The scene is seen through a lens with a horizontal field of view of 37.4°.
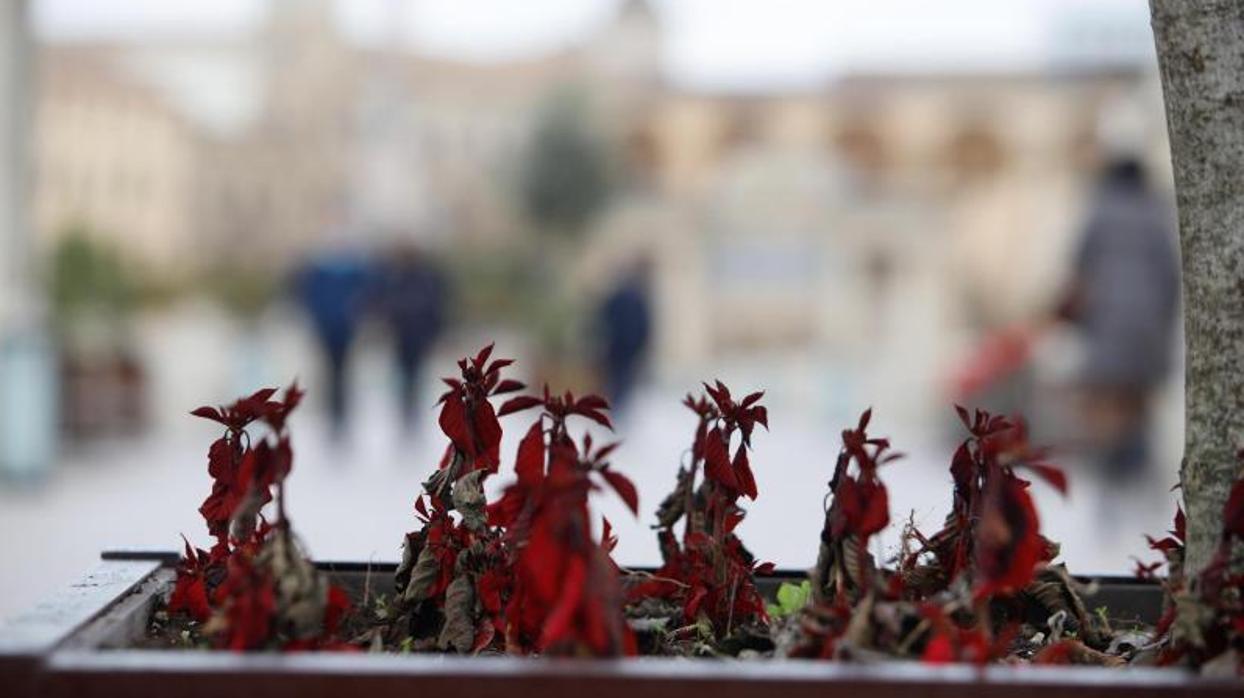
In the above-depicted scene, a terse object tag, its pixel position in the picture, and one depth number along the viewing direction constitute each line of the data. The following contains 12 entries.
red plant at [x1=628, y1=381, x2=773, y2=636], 2.93
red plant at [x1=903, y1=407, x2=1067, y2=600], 2.31
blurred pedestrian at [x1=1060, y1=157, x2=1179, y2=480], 8.64
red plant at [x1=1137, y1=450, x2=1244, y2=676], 2.33
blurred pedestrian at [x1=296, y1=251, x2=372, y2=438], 14.27
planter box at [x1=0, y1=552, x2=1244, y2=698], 1.99
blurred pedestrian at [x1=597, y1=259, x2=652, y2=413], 18.09
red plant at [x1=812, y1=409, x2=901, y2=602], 2.50
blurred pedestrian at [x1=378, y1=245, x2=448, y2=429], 15.23
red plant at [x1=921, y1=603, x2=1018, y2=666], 2.22
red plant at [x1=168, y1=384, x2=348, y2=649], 2.36
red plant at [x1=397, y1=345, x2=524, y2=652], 2.77
